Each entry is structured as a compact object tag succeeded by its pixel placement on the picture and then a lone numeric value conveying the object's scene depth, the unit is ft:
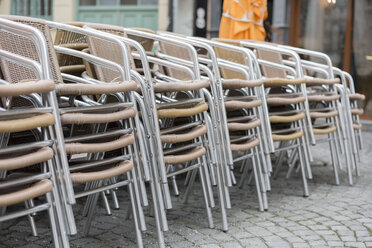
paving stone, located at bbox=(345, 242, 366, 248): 11.60
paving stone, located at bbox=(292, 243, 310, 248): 11.42
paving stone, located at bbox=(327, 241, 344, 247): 11.57
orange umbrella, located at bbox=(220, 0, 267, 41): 22.21
